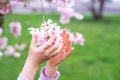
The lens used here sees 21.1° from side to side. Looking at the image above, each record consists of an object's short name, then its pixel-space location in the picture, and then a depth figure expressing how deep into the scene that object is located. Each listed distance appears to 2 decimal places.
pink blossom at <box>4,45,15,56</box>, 3.69
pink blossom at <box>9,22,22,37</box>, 3.20
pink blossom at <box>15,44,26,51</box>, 3.87
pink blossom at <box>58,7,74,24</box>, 2.49
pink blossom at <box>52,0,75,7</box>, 1.50
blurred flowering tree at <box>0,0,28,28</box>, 2.20
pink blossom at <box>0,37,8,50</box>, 3.33
